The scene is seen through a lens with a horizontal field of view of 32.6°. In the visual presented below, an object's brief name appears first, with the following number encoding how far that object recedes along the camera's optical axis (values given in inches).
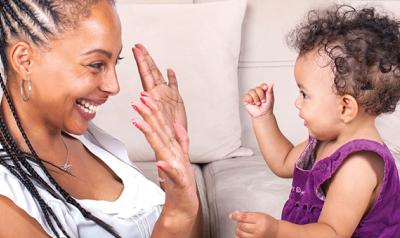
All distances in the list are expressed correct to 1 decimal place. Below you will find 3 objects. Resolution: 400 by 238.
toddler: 53.9
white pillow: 86.8
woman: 46.1
